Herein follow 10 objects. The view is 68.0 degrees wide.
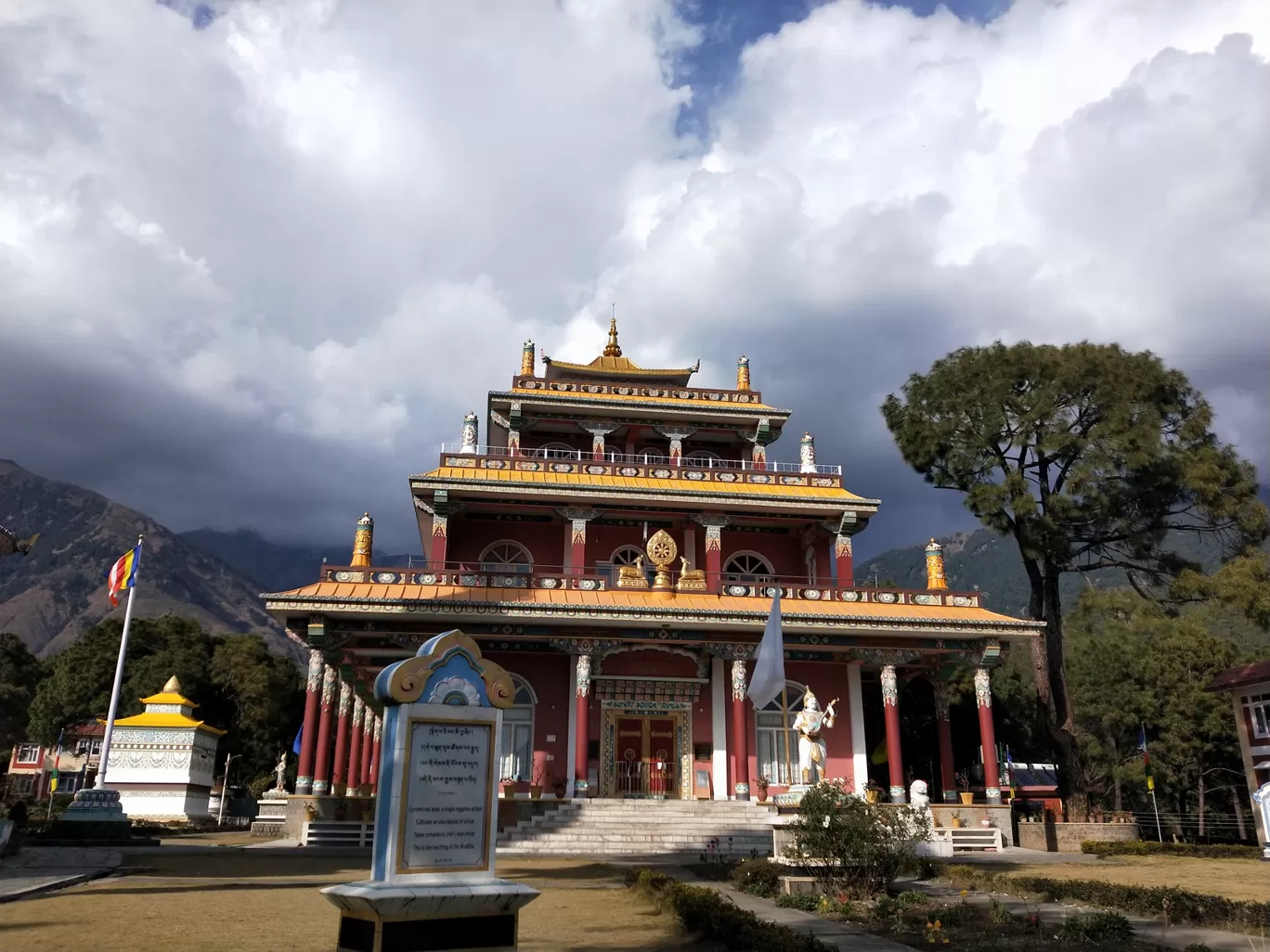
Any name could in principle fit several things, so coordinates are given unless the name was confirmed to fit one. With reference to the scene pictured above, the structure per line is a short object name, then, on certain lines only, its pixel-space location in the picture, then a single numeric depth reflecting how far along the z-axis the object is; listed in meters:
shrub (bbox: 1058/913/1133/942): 9.46
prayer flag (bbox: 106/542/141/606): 27.86
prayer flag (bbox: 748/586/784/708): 15.75
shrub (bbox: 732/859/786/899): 13.76
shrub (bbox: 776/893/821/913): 12.18
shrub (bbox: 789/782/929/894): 12.71
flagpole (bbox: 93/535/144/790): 25.62
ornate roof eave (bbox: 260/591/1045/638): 24.09
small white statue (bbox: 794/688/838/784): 19.56
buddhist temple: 25.06
